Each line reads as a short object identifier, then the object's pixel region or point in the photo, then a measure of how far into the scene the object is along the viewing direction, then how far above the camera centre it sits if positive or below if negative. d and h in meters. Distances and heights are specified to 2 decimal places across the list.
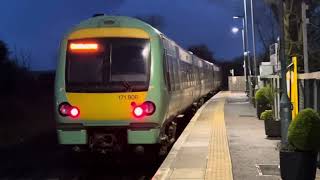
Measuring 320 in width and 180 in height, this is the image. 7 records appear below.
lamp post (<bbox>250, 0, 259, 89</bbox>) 39.95 +2.44
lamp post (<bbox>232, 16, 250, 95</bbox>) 52.86 +1.51
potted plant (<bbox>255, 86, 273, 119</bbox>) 22.17 -0.93
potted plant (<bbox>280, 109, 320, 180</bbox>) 9.32 -1.10
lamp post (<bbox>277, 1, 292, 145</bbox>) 10.93 -0.35
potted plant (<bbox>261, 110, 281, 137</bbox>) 16.78 -1.37
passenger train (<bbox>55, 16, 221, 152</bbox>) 13.05 -0.15
